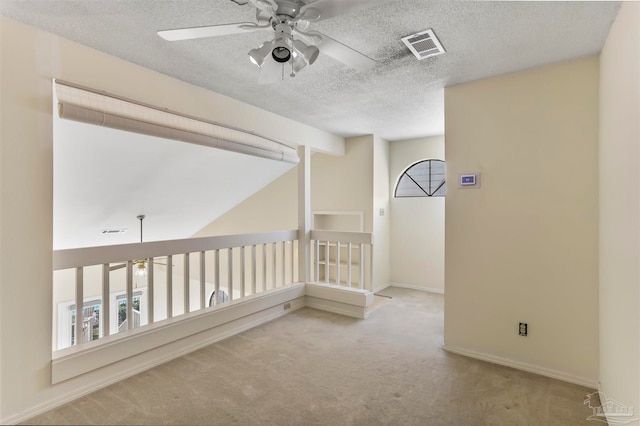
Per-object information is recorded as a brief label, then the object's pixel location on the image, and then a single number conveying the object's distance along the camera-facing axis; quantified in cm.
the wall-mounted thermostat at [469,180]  266
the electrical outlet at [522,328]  245
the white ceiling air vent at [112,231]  441
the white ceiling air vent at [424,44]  195
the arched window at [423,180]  481
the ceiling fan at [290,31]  141
